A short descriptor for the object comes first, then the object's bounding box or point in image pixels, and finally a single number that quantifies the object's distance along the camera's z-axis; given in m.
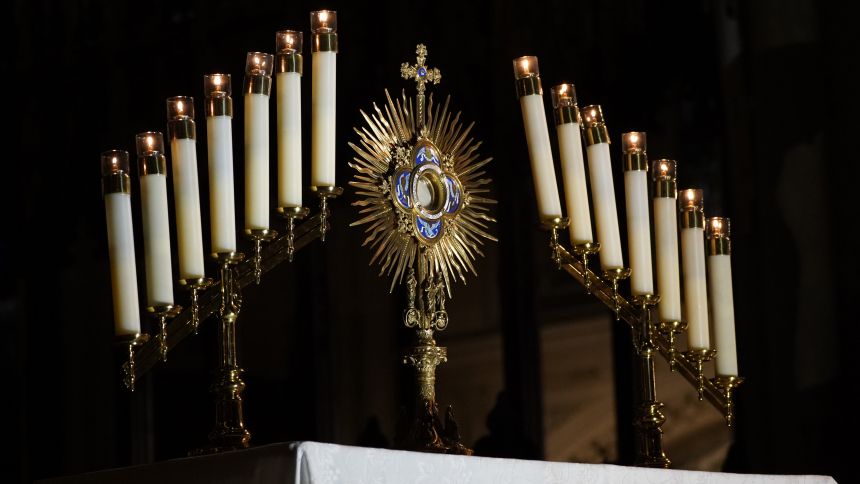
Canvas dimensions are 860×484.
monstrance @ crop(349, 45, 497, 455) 5.53
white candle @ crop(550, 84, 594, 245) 5.64
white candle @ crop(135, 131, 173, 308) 4.43
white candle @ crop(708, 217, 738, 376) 5.80
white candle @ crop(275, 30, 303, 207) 4.71
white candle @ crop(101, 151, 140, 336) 4.41
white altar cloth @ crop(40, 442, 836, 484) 3.34
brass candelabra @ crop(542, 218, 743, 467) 5.62
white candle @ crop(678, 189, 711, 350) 5.75
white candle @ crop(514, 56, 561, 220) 5.60
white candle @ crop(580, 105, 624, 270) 5.65
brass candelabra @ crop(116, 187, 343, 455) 4.40
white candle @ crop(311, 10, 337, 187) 4.87
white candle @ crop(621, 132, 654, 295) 5.66
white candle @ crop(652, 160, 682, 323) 5.69
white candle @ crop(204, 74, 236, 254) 4.52
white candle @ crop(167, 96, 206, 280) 4.48
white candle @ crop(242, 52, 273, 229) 4.60
